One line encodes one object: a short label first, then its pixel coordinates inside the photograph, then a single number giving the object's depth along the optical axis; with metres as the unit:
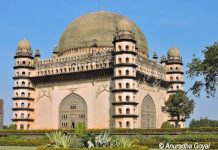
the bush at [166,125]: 47.28
